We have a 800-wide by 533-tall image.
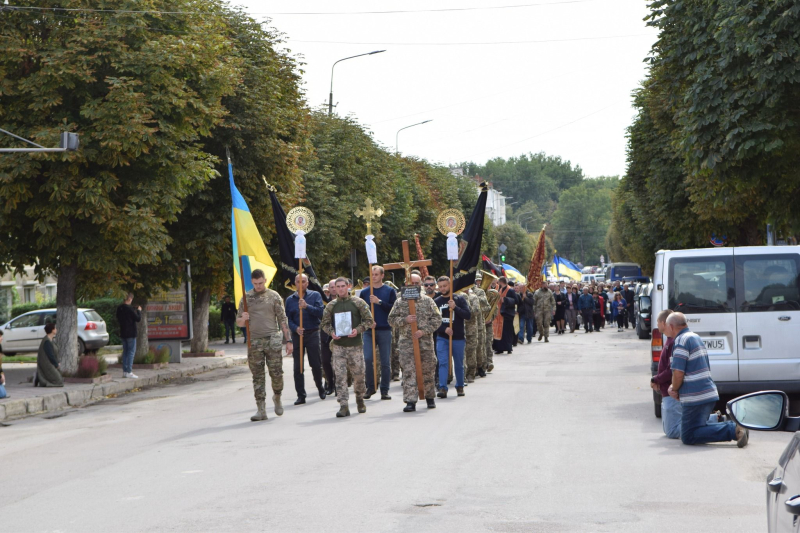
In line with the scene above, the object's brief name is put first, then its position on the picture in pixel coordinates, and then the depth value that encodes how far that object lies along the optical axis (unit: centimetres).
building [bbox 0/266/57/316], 4447
